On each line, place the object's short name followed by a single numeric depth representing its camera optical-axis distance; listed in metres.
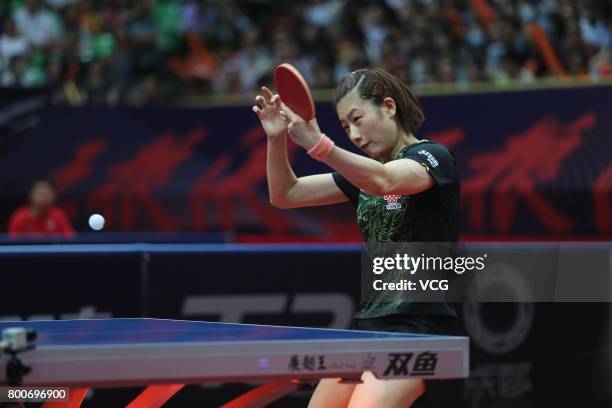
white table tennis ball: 9.14
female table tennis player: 7.57
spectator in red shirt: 21.72
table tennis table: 6.18
